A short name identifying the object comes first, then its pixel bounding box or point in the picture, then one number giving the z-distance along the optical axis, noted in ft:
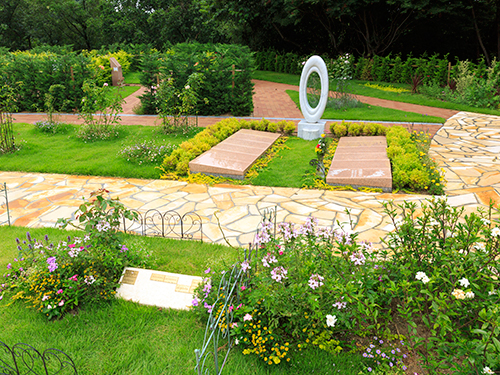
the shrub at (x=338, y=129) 29.50
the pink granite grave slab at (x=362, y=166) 20.59
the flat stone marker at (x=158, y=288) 11.64
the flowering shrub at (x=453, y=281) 7.32
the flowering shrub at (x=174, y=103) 31.30
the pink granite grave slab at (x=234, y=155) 22.30
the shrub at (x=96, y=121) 30.25
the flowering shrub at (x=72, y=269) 11.33
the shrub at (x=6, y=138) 26.84
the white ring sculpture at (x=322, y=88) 29.01
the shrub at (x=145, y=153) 24.53
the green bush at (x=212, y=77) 37.04
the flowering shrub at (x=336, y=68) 41.91
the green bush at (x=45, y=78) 40.50
